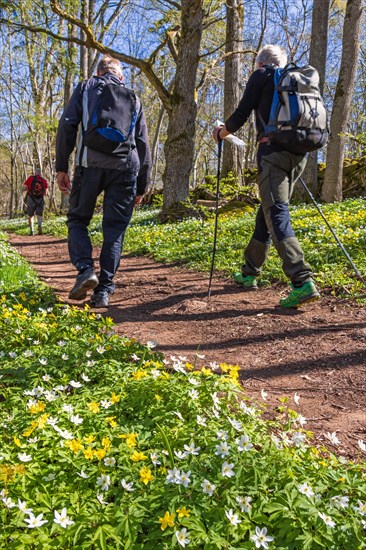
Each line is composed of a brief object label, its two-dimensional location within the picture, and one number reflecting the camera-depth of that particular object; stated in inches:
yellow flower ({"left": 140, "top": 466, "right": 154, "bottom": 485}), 66.6
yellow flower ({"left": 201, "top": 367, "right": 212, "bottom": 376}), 92.8
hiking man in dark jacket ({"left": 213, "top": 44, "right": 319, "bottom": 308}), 159.0
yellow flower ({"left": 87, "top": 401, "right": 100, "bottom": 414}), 82.9
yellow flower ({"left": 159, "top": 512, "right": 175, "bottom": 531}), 57.9
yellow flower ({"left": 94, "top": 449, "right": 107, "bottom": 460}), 69.8
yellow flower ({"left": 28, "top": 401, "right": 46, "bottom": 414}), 81.8
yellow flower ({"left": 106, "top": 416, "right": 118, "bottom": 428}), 80.2
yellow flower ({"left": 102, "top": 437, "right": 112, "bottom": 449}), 71.7
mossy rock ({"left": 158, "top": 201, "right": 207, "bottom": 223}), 445.1
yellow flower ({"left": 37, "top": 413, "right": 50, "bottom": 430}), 77.4
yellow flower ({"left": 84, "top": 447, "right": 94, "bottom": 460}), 70.1
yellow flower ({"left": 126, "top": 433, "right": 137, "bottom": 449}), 73.9
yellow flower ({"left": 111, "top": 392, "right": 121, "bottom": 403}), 88.1
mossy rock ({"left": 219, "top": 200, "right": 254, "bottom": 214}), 463.1
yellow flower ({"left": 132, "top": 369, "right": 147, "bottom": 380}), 95.3
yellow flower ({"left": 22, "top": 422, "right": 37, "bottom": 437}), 75.5
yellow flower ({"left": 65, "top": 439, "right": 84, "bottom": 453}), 71.4
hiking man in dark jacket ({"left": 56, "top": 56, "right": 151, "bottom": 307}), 163.5
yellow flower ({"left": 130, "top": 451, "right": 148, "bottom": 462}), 70.5
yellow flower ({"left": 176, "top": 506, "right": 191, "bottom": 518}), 59.7
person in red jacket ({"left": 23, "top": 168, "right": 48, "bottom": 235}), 539.8
